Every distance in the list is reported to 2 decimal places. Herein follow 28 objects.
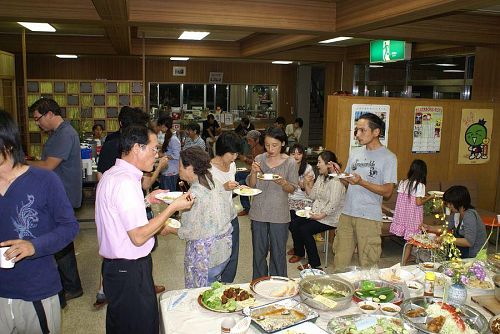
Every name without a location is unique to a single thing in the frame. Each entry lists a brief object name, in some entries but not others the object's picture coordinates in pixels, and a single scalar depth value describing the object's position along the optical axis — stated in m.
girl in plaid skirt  4.64
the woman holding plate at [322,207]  4.82
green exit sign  6.94
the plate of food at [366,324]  2.05
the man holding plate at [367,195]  3.43
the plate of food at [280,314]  2.12
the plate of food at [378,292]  2.42
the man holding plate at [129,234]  2.20
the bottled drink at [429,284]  2.51
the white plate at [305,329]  2.08
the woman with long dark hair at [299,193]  5.33
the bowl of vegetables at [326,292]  2.28
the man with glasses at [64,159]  3.80
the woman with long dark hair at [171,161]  6.40
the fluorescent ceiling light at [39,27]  7.65
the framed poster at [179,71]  13.48
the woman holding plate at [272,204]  3.68
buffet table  2.14
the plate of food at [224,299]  2.27
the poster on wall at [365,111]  5.44
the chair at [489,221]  4.82
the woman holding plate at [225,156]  3.38
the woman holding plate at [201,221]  2.85
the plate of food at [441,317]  2.04
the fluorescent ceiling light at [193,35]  8.19
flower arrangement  2.43
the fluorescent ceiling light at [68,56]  12.15
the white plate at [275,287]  2.44
